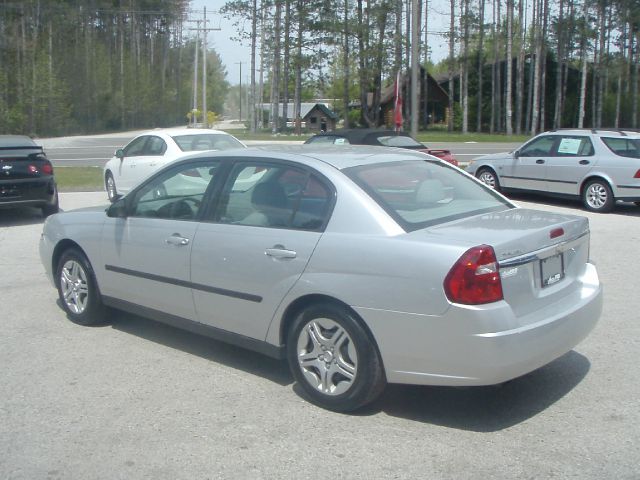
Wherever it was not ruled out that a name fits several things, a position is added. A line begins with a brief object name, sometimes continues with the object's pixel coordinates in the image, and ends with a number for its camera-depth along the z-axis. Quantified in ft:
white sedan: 46.85
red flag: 76.02
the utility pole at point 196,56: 165.48
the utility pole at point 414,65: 66.30
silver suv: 46.03
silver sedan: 14.29
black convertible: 54.29
